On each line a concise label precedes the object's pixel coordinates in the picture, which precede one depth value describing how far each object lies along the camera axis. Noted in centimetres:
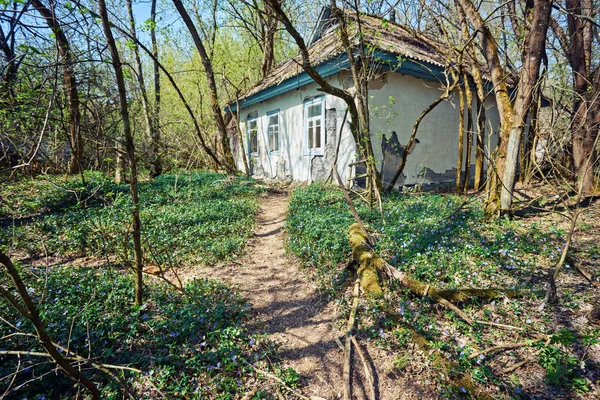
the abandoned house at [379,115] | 696
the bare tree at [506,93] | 403
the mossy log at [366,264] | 300
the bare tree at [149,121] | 978
